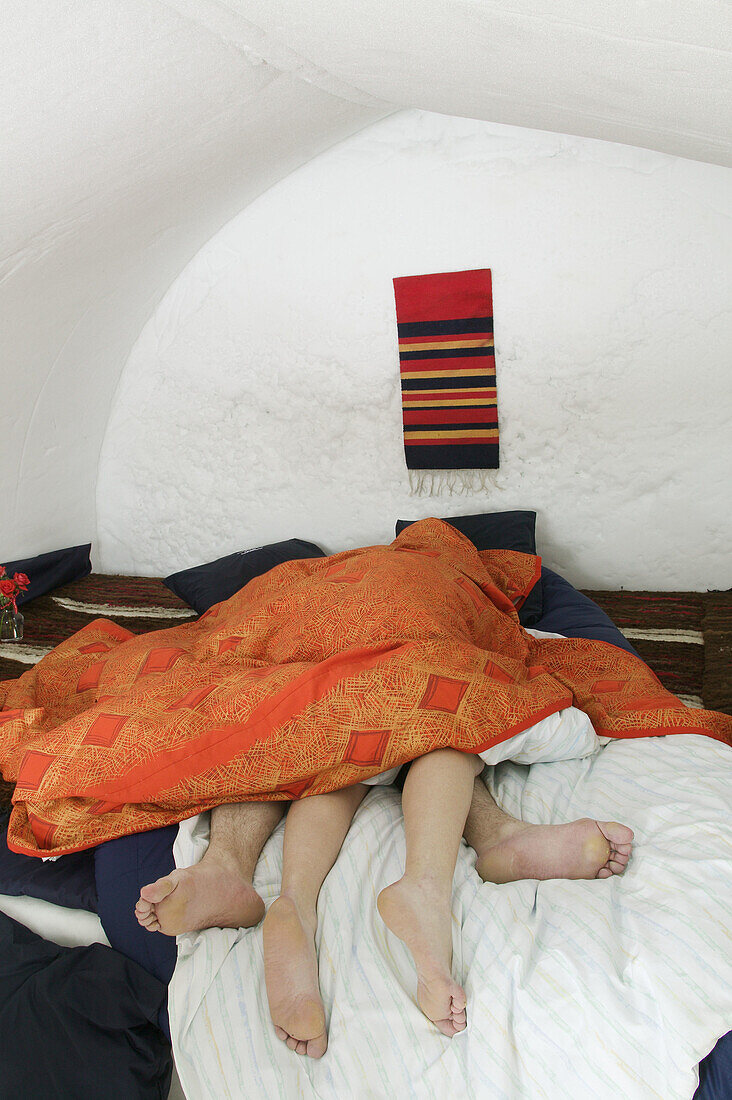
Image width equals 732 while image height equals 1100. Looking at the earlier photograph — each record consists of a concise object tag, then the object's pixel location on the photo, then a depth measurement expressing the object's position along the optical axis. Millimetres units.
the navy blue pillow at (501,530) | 2912
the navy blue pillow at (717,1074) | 946
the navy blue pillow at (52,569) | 3273
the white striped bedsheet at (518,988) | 965
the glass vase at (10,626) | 2848
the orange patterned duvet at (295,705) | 1427
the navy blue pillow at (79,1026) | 1076
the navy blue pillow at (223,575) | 2926
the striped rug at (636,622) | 2184
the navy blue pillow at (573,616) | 2232
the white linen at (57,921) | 1428
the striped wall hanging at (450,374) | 3064
